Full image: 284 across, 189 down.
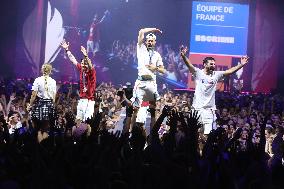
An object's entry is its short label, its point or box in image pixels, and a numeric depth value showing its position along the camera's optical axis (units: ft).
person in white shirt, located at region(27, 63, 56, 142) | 28.09
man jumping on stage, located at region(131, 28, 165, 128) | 24.11
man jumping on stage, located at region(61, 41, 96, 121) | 28.14
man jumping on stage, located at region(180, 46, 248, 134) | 23.11
